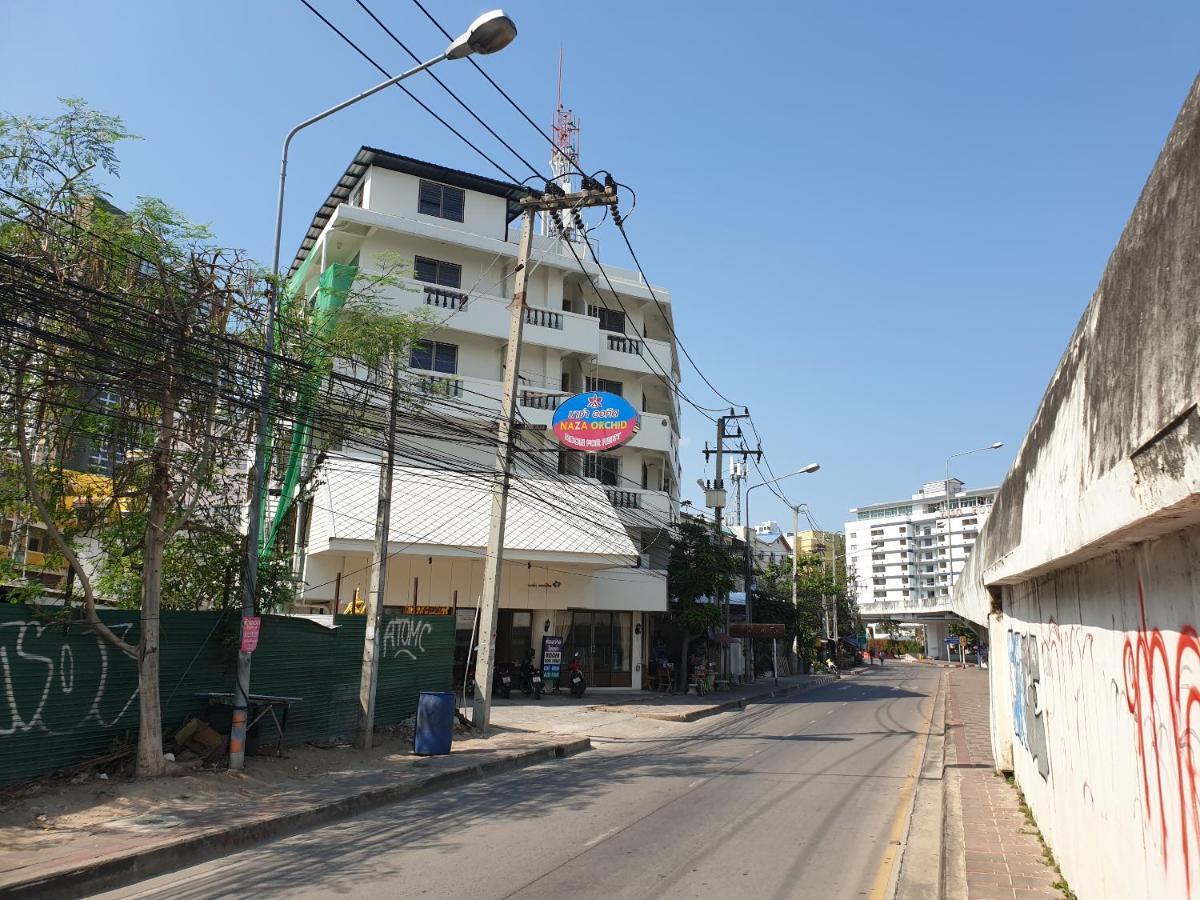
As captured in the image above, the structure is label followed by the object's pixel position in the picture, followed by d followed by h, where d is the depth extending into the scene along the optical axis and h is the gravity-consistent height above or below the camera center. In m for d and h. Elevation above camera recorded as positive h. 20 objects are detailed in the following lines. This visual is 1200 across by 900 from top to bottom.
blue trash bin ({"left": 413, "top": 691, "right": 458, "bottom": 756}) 14.67 -1.96
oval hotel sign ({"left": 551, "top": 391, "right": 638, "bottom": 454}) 19.88 +4.43
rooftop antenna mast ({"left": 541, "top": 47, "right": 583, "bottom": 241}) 35.08 +19.06
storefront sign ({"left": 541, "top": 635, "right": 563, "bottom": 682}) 27.22 -1.36
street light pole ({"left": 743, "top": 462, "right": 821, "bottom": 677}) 35.88 +2.14
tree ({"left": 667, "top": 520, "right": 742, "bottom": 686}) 30.39 +1.30
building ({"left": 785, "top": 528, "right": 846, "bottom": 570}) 139.38 +14.14
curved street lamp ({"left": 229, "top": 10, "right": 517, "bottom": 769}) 11.77 +1.59
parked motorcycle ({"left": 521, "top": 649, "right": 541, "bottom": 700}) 26.52 -2.04
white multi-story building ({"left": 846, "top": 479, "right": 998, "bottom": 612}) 131.62 +13.63
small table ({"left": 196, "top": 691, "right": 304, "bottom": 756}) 12.35 -1.51
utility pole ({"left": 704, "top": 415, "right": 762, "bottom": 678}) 32.72 +6.13
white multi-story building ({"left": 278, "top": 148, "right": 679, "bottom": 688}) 24.73 +6.04
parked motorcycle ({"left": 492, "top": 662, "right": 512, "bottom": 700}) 25.94 -2.14
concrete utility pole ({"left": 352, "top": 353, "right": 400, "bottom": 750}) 14.55 -0.45
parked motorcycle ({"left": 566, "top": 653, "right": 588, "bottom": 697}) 27.23 -2.05
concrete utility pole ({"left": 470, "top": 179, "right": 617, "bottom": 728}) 16.95 +2.44
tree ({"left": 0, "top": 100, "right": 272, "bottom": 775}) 10.31 +2.90
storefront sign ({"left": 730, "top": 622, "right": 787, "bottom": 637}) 36.91 -0.37
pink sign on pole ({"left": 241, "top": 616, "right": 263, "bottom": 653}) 11.88 -0.42
